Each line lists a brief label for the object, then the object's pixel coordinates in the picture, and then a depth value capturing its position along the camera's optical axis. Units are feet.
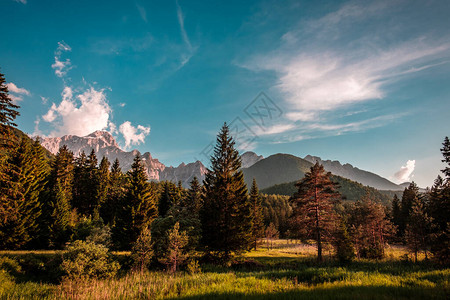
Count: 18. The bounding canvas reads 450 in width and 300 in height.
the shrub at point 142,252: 58.13
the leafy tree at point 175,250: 55.57
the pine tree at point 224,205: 77.78
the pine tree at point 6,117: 50.62
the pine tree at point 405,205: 176.86
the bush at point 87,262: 45.46
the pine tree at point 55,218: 87.31
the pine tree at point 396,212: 194.72
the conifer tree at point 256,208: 162.19
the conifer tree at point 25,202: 78.79
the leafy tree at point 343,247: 77.25
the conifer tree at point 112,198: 143.82
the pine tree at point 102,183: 149.27
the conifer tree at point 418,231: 86.89
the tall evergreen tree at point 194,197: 113.59
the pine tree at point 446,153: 87.42
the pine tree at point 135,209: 91.35
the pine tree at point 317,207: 80.48
